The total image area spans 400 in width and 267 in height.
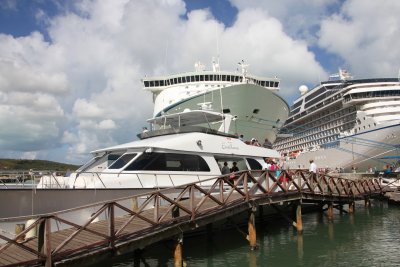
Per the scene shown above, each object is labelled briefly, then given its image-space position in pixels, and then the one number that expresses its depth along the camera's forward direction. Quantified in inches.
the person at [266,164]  670.2
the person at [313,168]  685.2
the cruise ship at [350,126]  1597.8
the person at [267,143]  997.4
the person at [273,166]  657.8
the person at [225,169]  592.7
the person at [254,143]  717.3
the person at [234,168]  597.1
